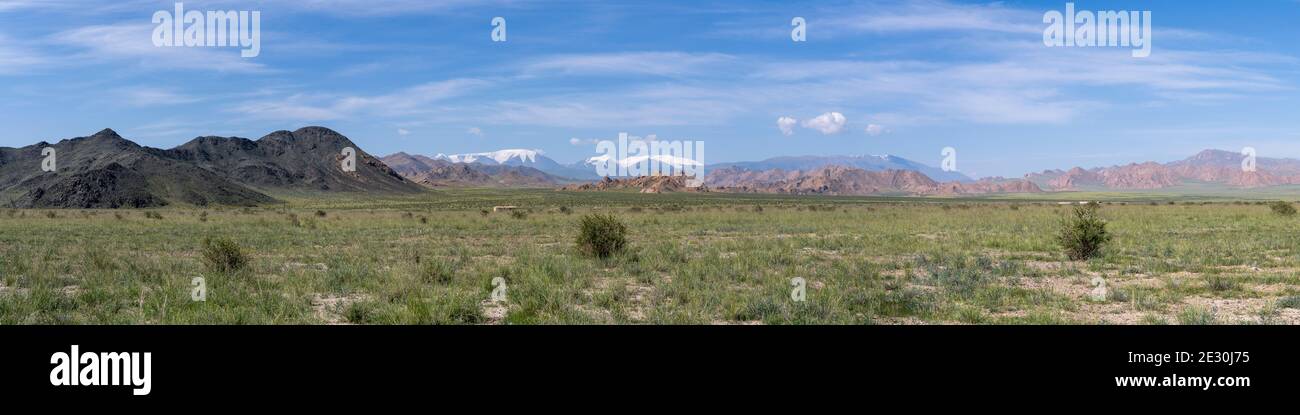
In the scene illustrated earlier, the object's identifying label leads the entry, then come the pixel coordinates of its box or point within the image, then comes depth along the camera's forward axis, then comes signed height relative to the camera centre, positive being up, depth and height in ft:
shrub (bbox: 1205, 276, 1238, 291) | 41.37 -4.39
